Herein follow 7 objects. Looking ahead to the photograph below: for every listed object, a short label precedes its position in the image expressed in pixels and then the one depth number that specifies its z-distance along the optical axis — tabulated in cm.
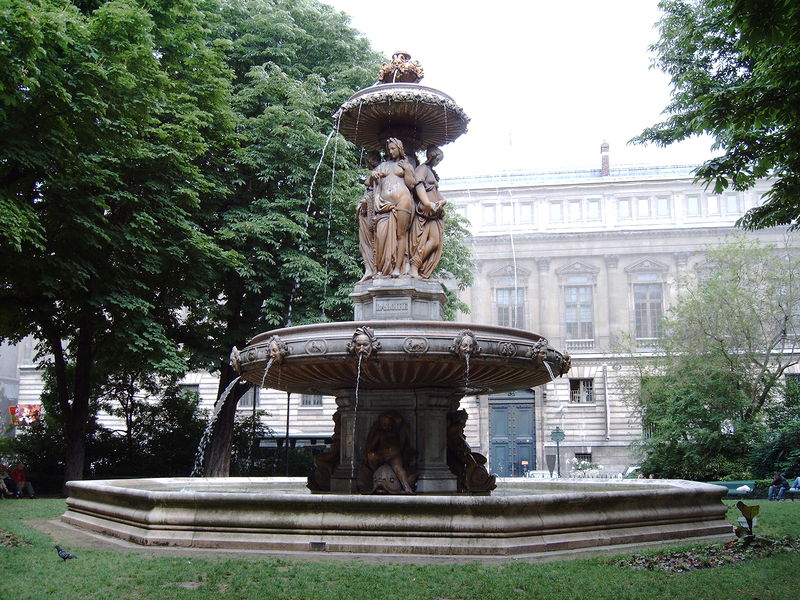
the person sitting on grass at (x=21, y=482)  2150
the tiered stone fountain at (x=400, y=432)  816
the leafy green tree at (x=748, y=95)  778
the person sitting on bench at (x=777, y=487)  2210
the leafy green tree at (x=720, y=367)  2875
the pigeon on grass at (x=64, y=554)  790
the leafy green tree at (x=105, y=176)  1458
